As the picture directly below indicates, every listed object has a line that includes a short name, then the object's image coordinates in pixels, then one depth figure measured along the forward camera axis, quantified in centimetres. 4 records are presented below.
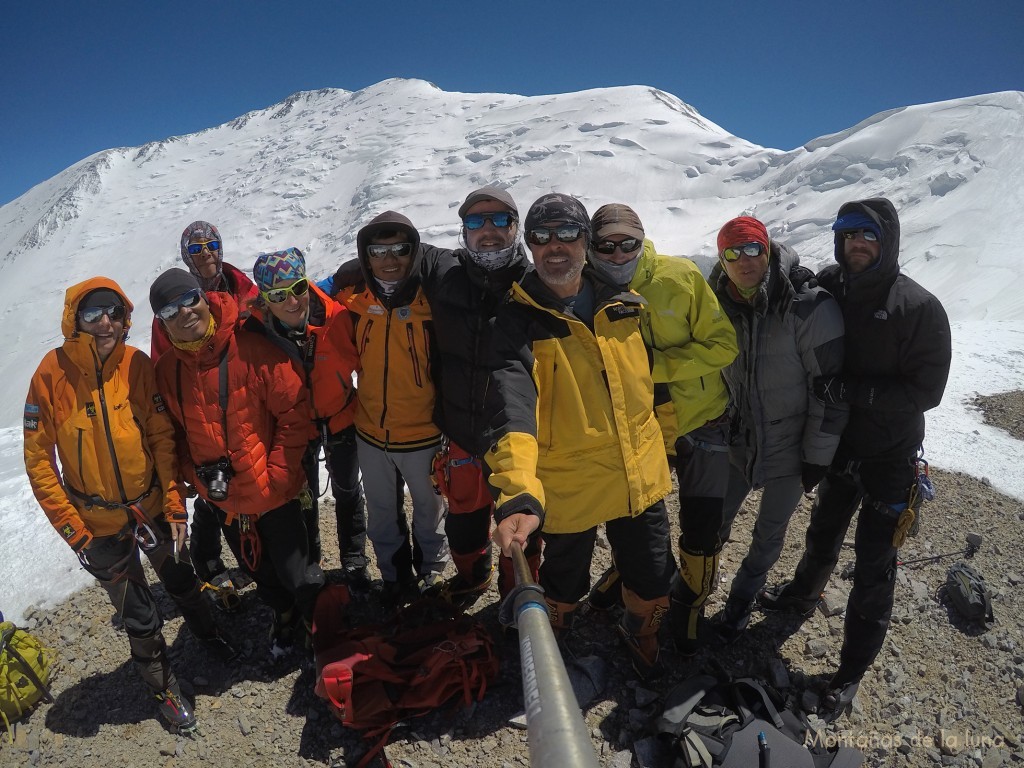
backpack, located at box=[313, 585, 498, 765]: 318
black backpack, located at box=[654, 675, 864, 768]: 272
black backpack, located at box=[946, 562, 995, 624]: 389
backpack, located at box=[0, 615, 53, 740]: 349
